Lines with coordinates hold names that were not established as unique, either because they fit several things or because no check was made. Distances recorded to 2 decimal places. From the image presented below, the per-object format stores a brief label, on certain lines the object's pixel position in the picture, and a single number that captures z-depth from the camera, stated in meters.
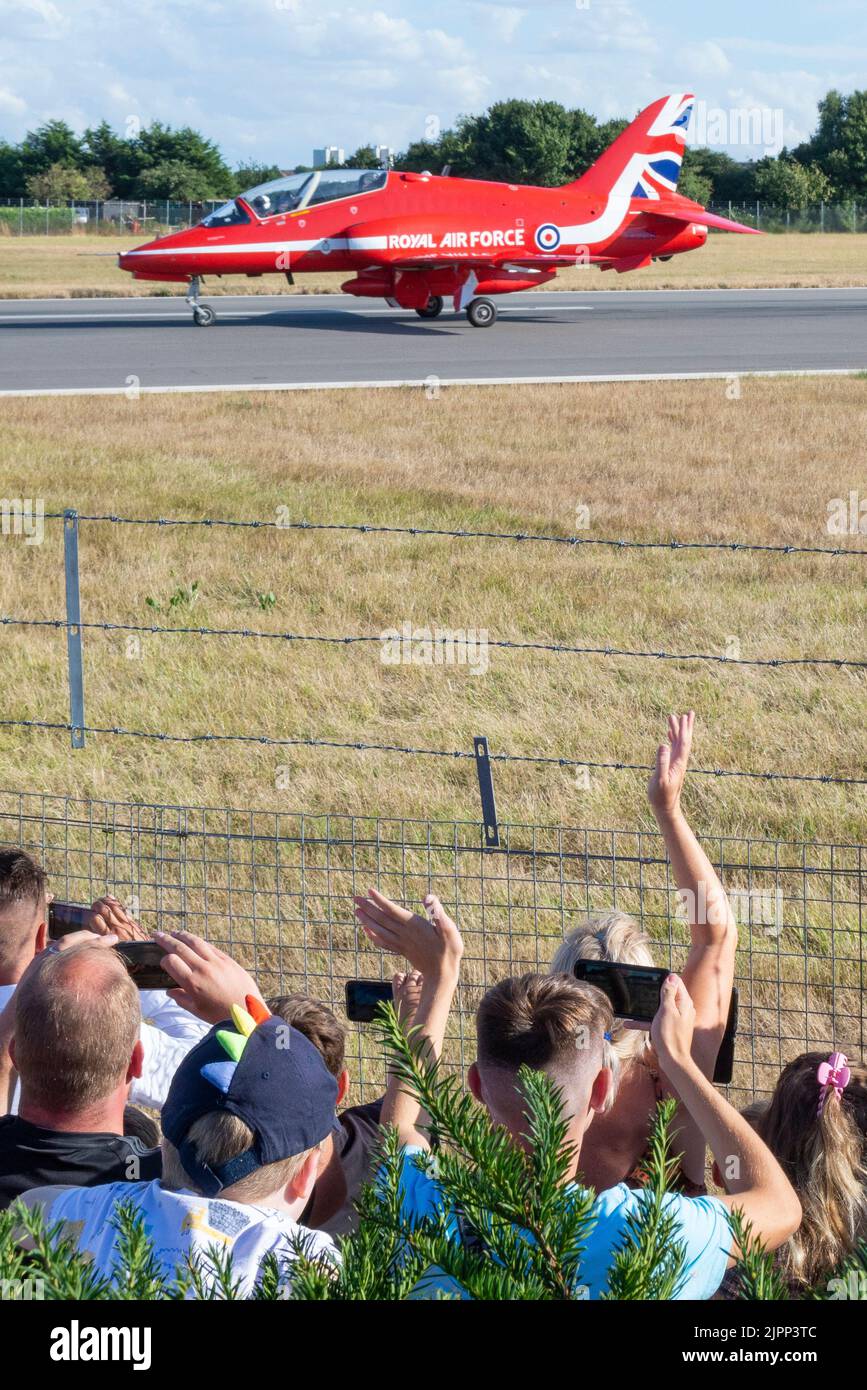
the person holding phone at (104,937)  3.37
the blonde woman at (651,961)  2.89
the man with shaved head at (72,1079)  2.55
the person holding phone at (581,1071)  2.31
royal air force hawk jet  23.83
